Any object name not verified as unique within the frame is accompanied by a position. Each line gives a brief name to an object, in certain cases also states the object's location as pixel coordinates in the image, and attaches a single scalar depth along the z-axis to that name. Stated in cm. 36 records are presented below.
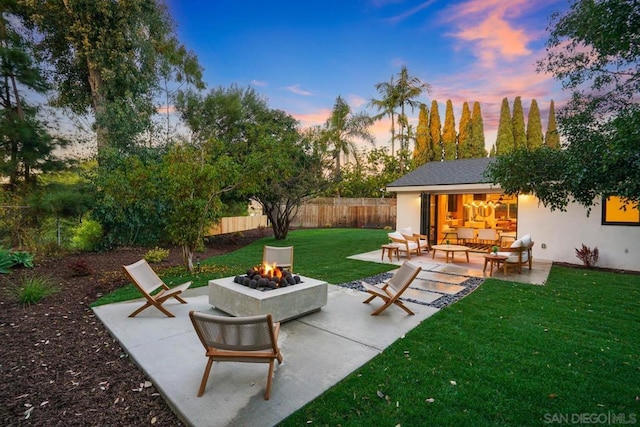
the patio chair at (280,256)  716
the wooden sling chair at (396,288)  509
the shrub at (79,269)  748
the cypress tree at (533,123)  2970
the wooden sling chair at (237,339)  280
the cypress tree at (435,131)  2970
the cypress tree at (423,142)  2886
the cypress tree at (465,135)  2969
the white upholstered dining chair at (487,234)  1256
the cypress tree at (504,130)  2958
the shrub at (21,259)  800
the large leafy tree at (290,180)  1424
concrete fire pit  445
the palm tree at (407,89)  2595
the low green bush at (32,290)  552
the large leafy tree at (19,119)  960
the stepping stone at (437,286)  669
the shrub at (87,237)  1111
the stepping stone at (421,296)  603
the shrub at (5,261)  757
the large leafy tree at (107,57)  1206
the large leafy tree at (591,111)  461
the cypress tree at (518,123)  2967
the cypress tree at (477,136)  2952
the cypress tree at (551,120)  2762
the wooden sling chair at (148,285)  482
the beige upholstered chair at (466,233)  1270
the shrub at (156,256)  969
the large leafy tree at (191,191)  758
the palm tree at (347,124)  2103
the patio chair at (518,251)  838
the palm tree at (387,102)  2622
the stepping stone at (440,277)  769
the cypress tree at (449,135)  2966
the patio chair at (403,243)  1045
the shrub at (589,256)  949
